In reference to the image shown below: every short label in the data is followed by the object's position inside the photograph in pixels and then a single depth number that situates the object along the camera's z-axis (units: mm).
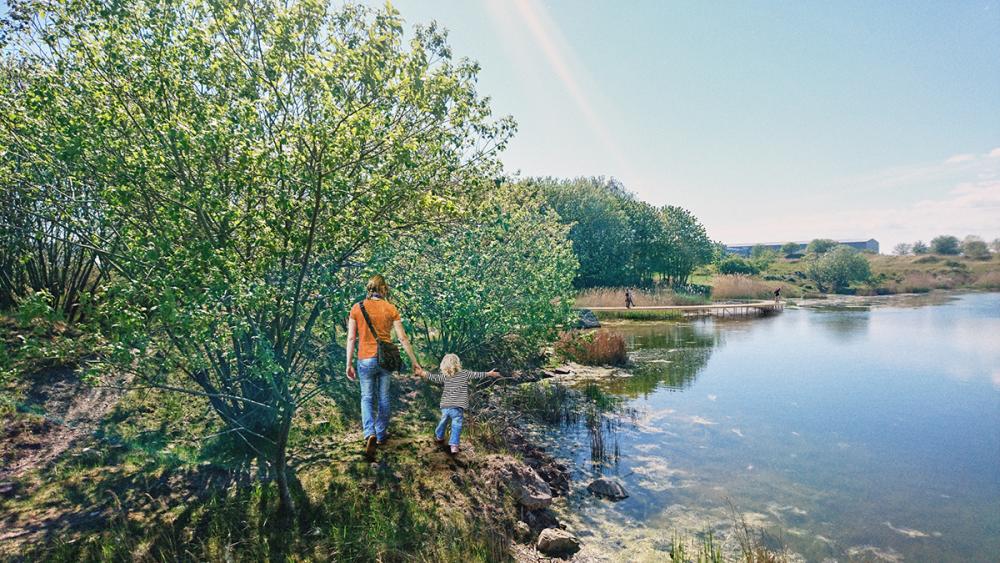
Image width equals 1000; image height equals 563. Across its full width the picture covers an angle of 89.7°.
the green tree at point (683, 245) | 65250
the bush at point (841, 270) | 76812
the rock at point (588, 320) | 34188
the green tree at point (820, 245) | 129500
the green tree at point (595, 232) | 56094
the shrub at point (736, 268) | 90938
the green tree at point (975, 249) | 104312
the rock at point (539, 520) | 8633
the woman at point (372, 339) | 7184
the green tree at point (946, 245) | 116188
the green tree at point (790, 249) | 137000
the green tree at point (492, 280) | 9180
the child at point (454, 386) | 8320
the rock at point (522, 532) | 8177
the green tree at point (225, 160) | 6285
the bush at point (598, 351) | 23188
